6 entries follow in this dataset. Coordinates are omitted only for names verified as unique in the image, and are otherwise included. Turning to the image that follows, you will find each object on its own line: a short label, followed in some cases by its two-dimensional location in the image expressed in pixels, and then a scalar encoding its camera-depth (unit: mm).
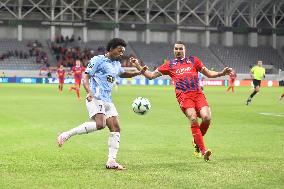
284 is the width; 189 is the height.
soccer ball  12656
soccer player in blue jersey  10922
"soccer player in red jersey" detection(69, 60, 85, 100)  39259
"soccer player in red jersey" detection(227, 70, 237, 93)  50212
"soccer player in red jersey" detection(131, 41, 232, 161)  12234
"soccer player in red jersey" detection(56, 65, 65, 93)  45438
